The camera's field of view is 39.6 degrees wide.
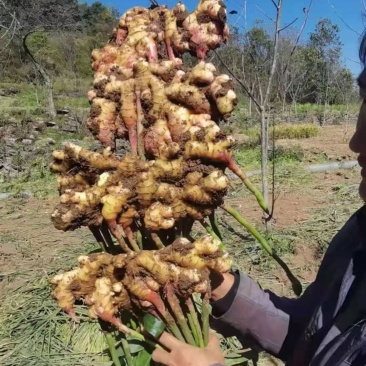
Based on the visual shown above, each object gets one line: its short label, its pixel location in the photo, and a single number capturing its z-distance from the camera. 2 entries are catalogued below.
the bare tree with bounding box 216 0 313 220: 3.90
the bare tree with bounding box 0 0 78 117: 13.02
